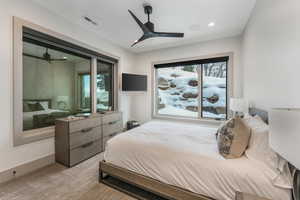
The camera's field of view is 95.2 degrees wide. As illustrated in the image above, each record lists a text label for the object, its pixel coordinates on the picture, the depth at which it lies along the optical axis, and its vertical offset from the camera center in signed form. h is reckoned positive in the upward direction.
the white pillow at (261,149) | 1.24 -0.49
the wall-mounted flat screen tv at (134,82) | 4.14 +0.53
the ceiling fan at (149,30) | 2.33 +1.19
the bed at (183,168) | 1.23 -0.74
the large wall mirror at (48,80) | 2.20 +0.41
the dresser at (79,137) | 2.49 -0.77
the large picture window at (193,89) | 3.78 +0.32
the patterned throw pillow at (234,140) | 1.43 -0.44
